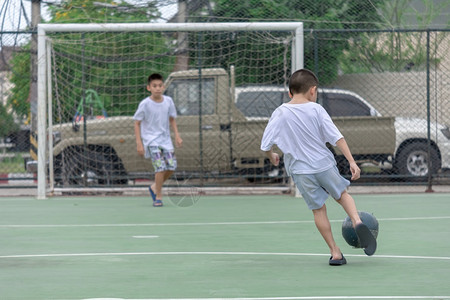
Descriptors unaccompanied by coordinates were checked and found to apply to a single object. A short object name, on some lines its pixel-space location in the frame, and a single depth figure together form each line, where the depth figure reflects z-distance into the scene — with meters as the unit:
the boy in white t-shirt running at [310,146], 6.82
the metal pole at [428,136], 14.30
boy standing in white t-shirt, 12.31
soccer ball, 7.01
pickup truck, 15.01
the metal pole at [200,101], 14.84
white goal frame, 13.66
